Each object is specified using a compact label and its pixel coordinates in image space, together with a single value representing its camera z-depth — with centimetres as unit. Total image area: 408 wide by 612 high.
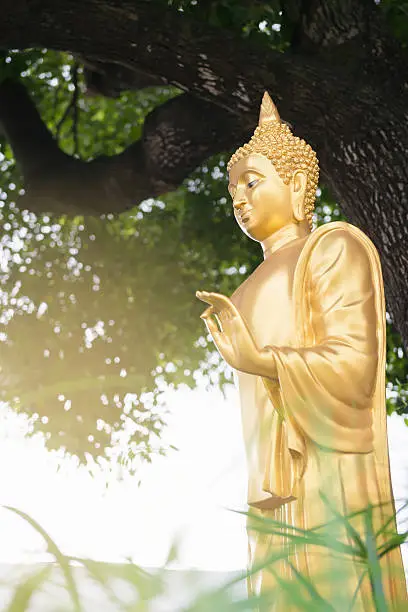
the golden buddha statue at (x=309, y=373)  428
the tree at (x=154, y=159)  559
